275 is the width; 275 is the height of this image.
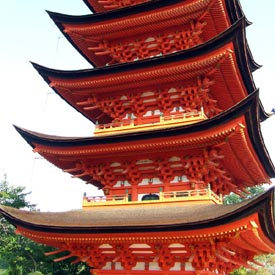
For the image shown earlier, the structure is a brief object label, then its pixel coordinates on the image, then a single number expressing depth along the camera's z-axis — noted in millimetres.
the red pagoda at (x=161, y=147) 11695
